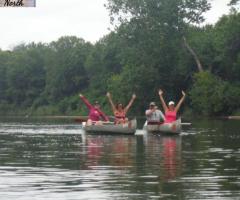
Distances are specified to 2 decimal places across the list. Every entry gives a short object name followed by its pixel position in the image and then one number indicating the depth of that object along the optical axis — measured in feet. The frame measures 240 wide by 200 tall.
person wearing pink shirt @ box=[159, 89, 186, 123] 123.44
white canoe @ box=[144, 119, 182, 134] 119.75
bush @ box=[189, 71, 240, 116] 238.27
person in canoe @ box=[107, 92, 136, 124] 125.49
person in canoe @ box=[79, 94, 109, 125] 129.75
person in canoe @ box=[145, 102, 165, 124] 125.80
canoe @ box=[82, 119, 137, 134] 120.37
